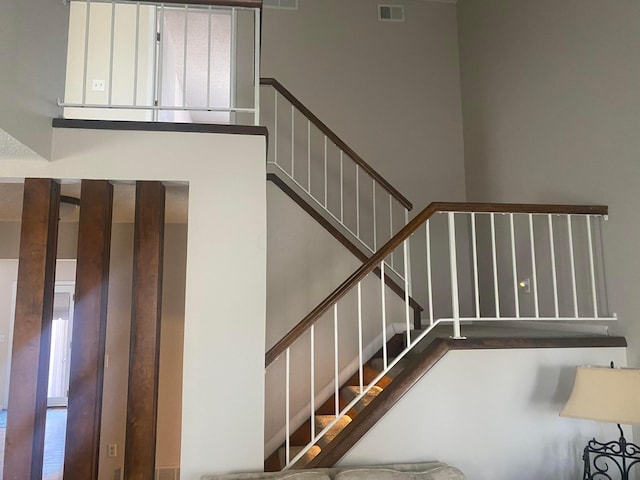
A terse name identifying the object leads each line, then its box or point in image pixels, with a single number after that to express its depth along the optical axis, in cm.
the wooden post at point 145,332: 239
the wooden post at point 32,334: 225
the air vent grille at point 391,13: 525
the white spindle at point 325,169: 447
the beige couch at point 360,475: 220
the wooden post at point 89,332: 235
